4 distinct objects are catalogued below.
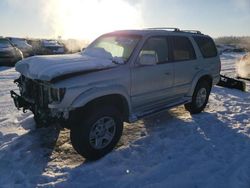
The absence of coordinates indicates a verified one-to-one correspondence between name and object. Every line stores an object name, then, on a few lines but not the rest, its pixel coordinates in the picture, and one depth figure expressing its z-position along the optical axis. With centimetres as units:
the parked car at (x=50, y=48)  1560
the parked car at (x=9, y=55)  1004
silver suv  267
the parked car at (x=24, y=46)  1418
